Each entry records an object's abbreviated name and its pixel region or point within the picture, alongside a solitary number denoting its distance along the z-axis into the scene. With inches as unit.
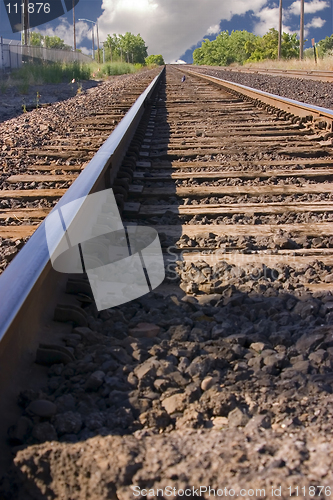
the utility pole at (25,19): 1010.7
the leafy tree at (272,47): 2304.1
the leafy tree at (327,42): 2686.5
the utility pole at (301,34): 1376.2
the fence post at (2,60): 1018.1
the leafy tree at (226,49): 3014.3
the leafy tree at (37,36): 3807.8
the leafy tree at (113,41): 4250.5
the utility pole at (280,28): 1657.2
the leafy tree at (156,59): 5536.4
